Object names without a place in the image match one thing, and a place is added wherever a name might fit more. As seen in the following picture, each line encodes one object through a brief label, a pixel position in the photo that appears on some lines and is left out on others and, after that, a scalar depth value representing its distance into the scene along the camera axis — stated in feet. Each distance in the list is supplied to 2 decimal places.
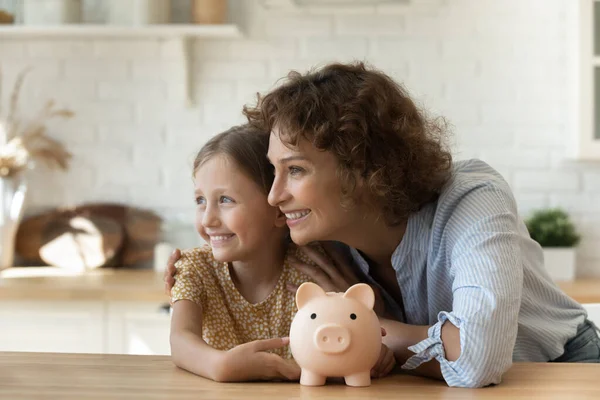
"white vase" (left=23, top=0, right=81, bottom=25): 10.80
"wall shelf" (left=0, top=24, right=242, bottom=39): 10.54
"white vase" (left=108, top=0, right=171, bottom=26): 10.62
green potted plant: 10.18
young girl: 4.58
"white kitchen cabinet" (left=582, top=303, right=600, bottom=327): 6.08
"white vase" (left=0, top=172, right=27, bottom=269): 10.86
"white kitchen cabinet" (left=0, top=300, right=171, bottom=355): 9.46
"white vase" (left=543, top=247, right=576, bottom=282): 10.19
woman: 3.81
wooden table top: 3.43
